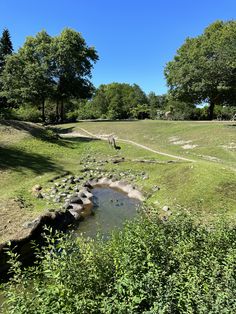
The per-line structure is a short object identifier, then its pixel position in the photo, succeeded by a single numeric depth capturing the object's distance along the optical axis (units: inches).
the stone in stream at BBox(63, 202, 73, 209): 418.4
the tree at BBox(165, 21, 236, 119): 1090.8
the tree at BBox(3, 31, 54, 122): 1392.6
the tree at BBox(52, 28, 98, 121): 1492.0
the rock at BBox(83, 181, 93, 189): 539.8
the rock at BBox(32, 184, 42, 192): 477.1
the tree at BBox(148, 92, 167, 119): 2687.2
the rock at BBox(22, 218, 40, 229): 324.2
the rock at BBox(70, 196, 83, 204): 443.2
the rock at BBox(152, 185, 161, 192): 497.9
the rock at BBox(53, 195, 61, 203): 441.5
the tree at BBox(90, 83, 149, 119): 2201.6
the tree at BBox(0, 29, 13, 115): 1716.5
